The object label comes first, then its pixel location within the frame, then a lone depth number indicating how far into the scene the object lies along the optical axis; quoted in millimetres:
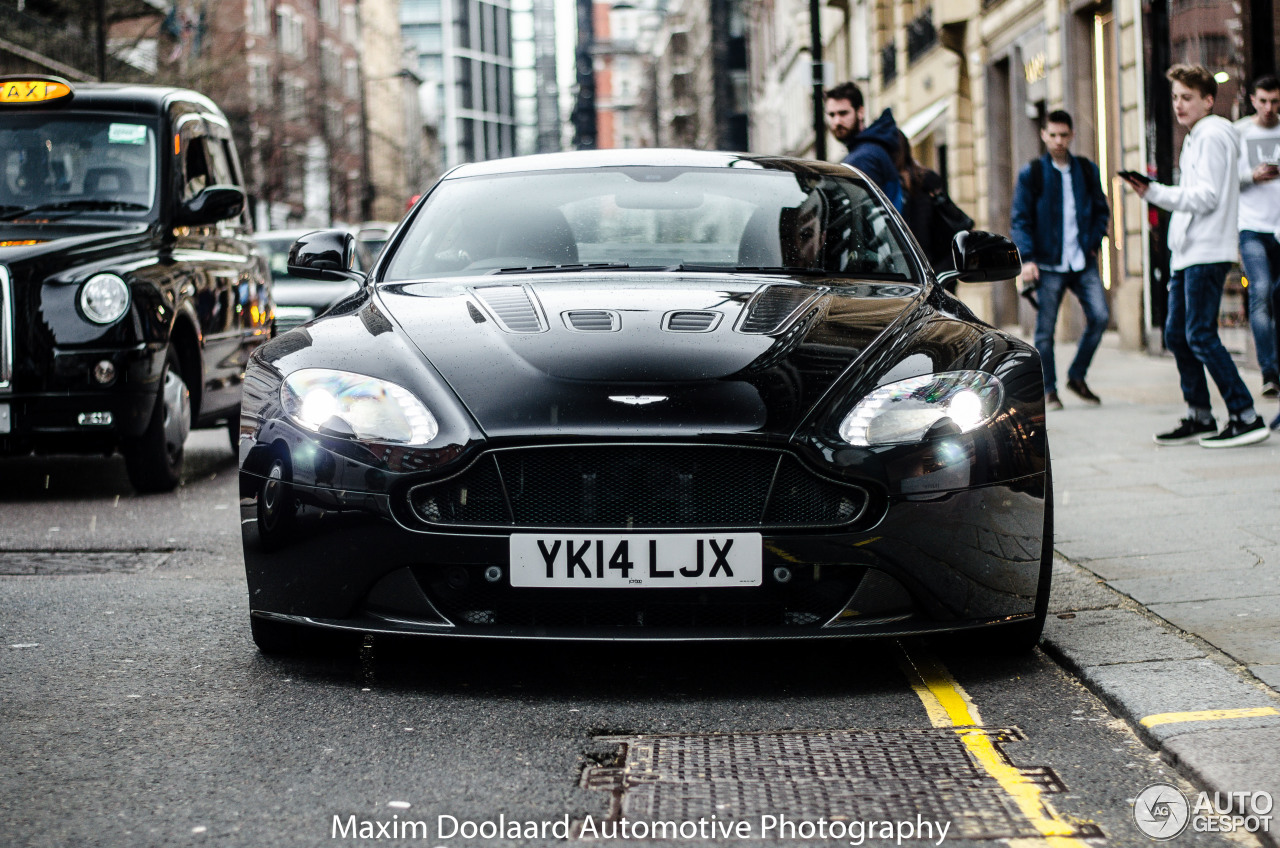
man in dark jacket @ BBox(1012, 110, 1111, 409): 10719
